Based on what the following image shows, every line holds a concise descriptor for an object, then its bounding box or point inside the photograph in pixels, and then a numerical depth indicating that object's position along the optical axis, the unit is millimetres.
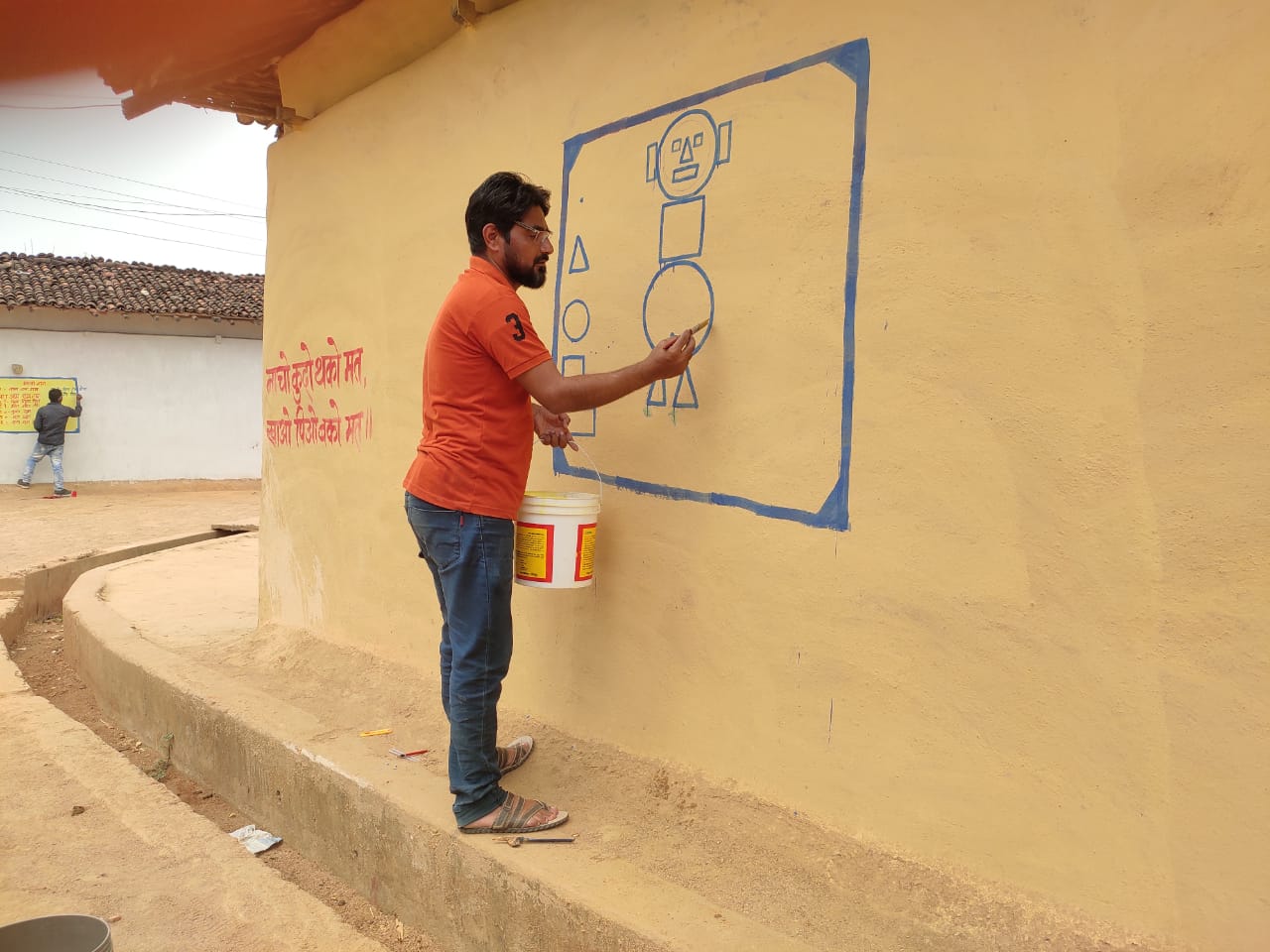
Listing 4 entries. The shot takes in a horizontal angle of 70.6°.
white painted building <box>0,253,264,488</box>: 16891
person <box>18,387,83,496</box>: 16016
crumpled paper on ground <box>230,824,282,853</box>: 3416
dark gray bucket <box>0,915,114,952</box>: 1913
